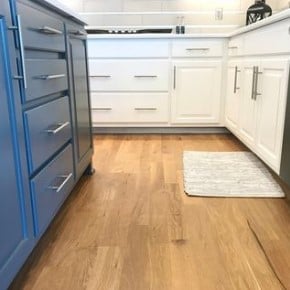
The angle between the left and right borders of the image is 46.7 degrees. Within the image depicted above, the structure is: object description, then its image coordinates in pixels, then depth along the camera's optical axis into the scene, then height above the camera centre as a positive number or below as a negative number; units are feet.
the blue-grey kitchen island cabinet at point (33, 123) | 3.00 -0.67
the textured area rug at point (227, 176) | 5.92 -2.25
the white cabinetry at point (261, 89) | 5.48 -0.59
